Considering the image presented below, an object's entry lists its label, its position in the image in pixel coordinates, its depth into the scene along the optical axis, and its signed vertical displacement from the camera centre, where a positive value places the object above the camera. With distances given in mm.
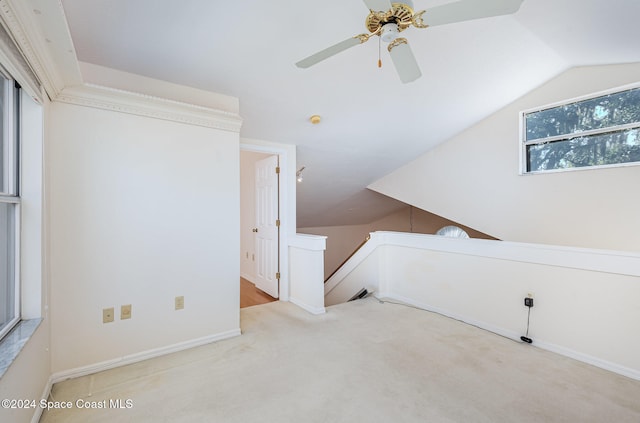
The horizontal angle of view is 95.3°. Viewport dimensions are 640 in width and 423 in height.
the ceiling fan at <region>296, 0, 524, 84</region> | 1328 +949
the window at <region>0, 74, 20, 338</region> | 1538 +32
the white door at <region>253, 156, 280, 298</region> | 3967 -208
